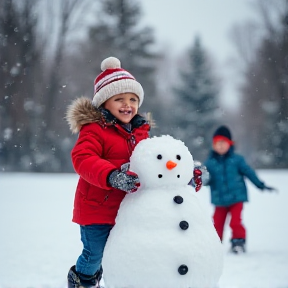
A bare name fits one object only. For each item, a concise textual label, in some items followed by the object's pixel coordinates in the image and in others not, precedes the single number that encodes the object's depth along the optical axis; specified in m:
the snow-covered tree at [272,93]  24.67
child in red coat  2.30
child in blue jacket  4.88
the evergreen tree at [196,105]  23.83
